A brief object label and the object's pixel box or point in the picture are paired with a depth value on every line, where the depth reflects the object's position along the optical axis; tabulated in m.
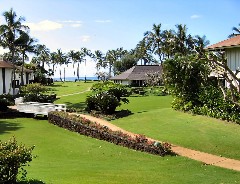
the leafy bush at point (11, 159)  9.14
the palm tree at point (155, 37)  67.69
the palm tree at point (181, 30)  61.76
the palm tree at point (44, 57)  131.57
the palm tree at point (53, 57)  142.18
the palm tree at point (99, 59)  152.12
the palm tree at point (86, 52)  151.50
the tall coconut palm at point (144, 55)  77.70
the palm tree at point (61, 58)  142.50
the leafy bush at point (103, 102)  30.33
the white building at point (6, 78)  46.28
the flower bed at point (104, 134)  16.84
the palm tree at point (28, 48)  59.57
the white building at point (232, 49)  24.38
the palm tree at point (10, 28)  47.72
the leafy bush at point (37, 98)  37.75
